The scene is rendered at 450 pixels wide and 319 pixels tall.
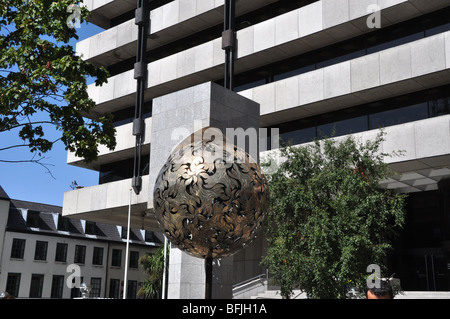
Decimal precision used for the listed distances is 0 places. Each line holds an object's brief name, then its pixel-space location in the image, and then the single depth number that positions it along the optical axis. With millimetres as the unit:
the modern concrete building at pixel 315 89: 20953
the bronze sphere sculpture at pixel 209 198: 5191
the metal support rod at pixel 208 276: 5383
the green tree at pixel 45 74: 14711
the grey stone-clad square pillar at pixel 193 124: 18172
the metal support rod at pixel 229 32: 32469
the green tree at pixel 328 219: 17953
